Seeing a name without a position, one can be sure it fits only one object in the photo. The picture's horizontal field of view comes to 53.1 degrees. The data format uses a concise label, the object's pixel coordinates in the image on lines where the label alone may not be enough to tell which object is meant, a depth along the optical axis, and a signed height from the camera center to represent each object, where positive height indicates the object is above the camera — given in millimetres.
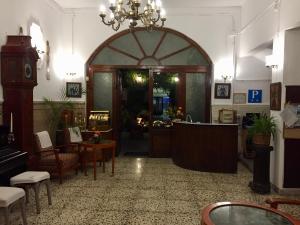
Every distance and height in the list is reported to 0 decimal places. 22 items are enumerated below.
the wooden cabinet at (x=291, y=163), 5156 -1047
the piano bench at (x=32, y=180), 4078 -1096
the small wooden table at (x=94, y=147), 5953 -931
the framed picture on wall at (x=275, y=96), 5223 +112
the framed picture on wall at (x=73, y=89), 8273 +316
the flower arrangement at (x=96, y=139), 6152 -785
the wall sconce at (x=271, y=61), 5436 +754
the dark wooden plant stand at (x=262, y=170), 5172 -1180
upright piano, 3959 -823
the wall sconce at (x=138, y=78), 11078 +856
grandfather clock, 4852 +276
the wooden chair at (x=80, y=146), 6406 -945
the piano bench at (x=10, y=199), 3246 -1103
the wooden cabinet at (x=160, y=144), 8227 -1168
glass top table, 2857 -1128
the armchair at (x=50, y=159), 5539 -1107
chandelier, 4555 +1381
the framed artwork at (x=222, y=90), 8188 +323
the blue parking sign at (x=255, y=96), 8234 +168
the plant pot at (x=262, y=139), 5191 -637
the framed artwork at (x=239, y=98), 8250 +110
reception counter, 6496 -990
